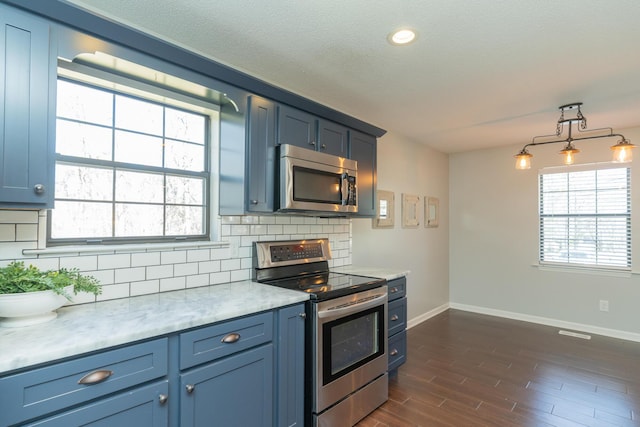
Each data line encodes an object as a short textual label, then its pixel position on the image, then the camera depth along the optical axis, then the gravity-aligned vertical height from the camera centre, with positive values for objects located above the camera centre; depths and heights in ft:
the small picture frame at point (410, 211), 14.47 +0.24
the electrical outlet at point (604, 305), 13.69 -3.45
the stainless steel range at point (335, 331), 6.91 -2.57
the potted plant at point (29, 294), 4.38 -1.06
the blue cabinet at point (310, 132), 8.01 +2.11
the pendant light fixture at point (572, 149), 8.93 +1.94
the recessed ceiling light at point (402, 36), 6.51 +3.50
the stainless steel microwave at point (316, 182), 7.73 +0.83
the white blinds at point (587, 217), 13.55 +0.03
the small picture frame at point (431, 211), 16.03 +0.27
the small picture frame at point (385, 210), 12.87 +0.24
